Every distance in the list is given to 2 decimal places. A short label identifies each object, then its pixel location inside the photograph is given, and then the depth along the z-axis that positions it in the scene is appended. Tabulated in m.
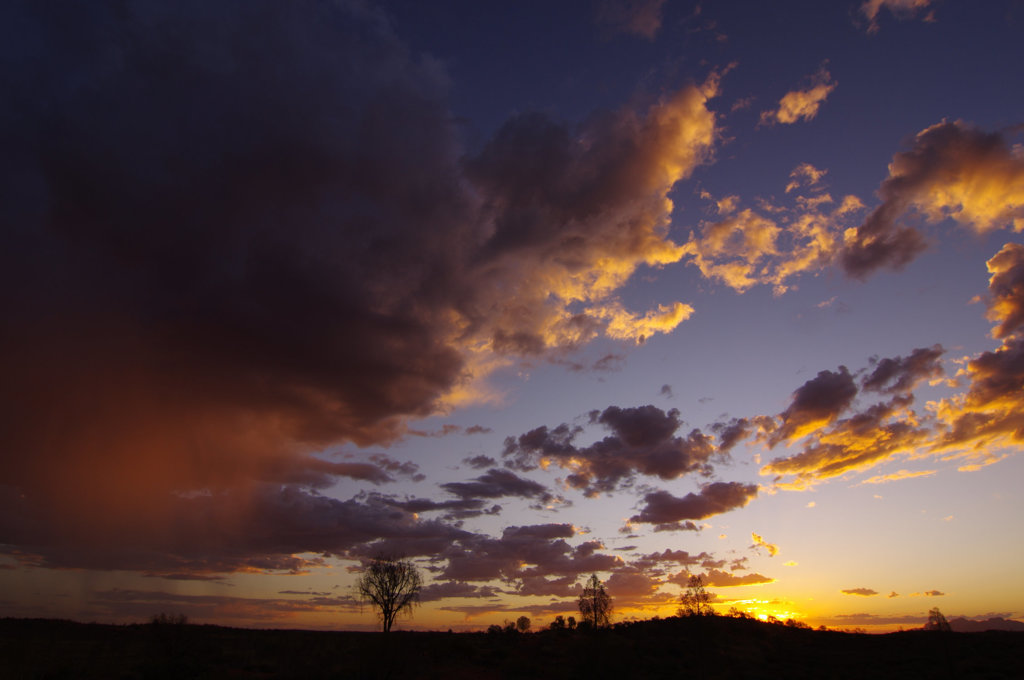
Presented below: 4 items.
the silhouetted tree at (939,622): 53.55
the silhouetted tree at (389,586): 72.00
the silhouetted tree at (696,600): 62.47
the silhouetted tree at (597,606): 61.78
